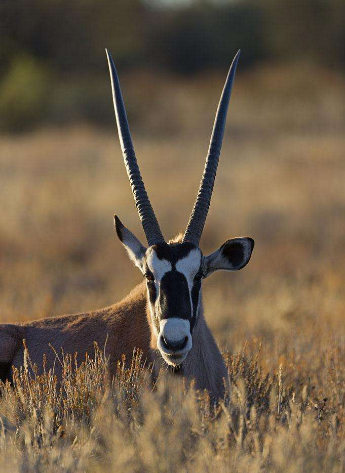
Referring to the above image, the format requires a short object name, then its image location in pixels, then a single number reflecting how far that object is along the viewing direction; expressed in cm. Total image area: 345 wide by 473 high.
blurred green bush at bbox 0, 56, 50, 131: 4641
